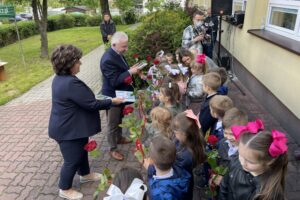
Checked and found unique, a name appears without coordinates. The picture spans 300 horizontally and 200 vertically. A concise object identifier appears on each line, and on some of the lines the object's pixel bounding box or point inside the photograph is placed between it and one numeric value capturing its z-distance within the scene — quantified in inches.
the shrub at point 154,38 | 228.6
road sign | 309.3
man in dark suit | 114.8
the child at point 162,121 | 97.0
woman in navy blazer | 91.5
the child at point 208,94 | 103.4
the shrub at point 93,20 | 934.1
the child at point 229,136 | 78.6
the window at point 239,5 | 240.8
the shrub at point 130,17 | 905.6
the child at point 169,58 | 157.4
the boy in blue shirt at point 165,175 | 68.1
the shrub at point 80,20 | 943.6
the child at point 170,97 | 109.9
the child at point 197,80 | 130.5
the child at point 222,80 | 113.3
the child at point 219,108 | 91.8
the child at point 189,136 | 84.4
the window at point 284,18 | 152.2
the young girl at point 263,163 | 55.5
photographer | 192.3
